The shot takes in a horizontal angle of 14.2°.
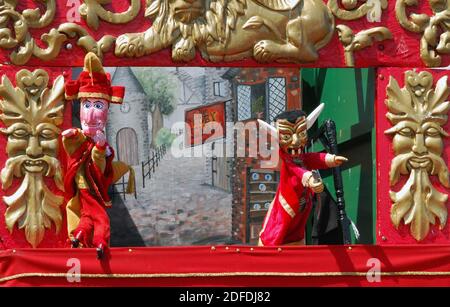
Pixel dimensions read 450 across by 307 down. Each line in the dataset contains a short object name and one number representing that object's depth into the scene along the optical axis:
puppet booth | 10.75
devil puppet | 11.07
